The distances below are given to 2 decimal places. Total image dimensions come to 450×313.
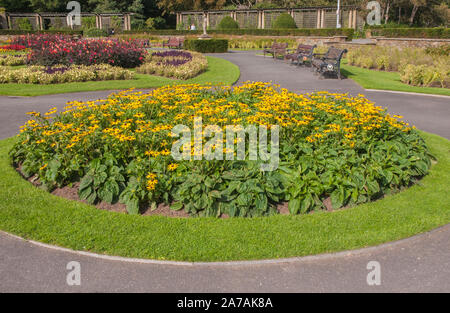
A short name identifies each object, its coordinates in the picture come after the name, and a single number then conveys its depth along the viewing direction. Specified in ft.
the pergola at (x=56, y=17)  151.85
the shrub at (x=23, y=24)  150.00
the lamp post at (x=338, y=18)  123.75
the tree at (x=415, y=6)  171.12
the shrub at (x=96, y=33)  129.97
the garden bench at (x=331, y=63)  53.01
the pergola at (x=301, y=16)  132.16
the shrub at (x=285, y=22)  125.24
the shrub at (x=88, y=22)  155.75
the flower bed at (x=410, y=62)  50.08
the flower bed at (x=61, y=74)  49.83
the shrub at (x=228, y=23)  128.36
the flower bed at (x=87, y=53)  59.06
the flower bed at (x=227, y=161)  16.60
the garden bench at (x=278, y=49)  74.33
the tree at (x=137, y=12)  169.37
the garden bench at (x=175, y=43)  99.57
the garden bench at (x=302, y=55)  63.90
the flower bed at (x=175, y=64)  53.42
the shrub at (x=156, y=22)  169.19
